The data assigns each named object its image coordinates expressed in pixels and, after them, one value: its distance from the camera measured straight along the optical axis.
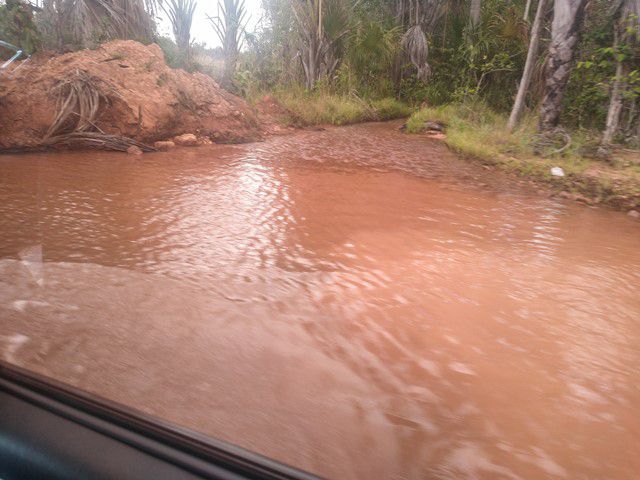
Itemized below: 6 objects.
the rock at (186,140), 5.34
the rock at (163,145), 4.97
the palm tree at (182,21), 6.70
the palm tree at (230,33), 7.36
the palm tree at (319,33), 8.59
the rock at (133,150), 4.53
